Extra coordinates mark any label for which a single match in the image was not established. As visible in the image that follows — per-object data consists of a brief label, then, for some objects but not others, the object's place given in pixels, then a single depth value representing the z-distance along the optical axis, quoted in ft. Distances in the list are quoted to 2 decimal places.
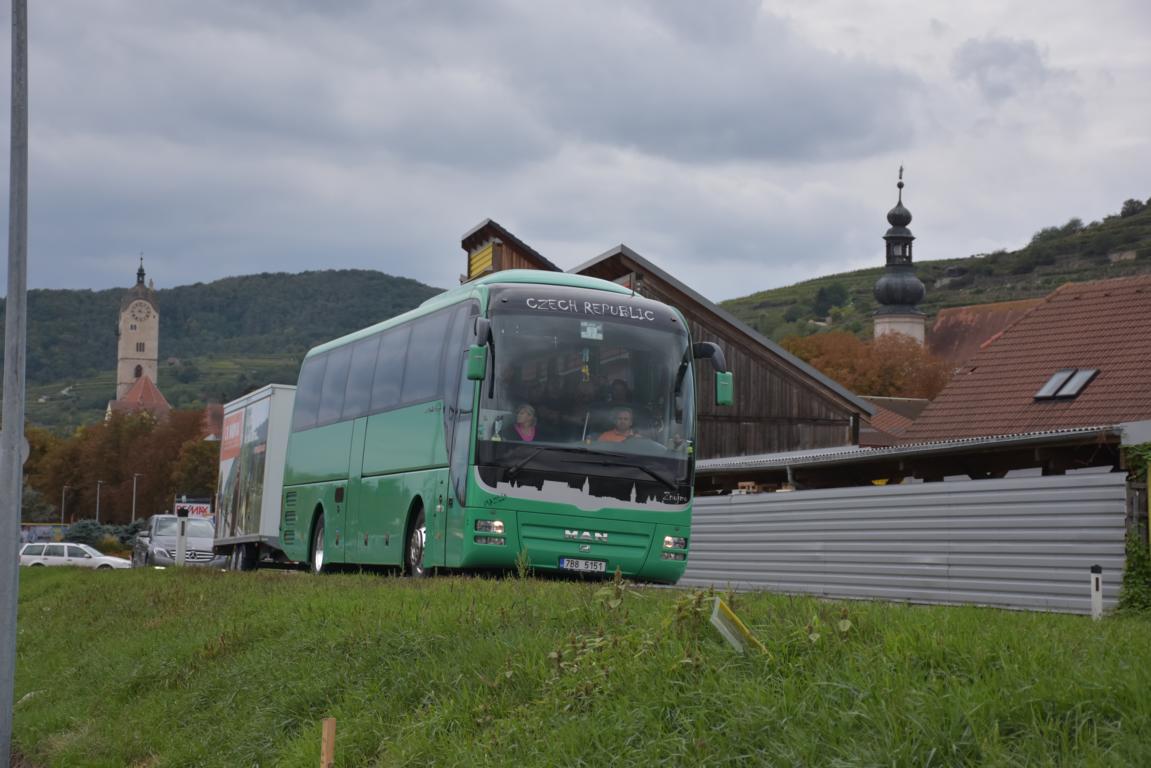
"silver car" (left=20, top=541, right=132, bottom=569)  191.67
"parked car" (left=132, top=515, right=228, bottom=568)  152.05
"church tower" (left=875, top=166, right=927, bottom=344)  477.77
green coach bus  54.90
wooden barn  148.77
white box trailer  97.30
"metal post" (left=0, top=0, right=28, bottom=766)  42.34
